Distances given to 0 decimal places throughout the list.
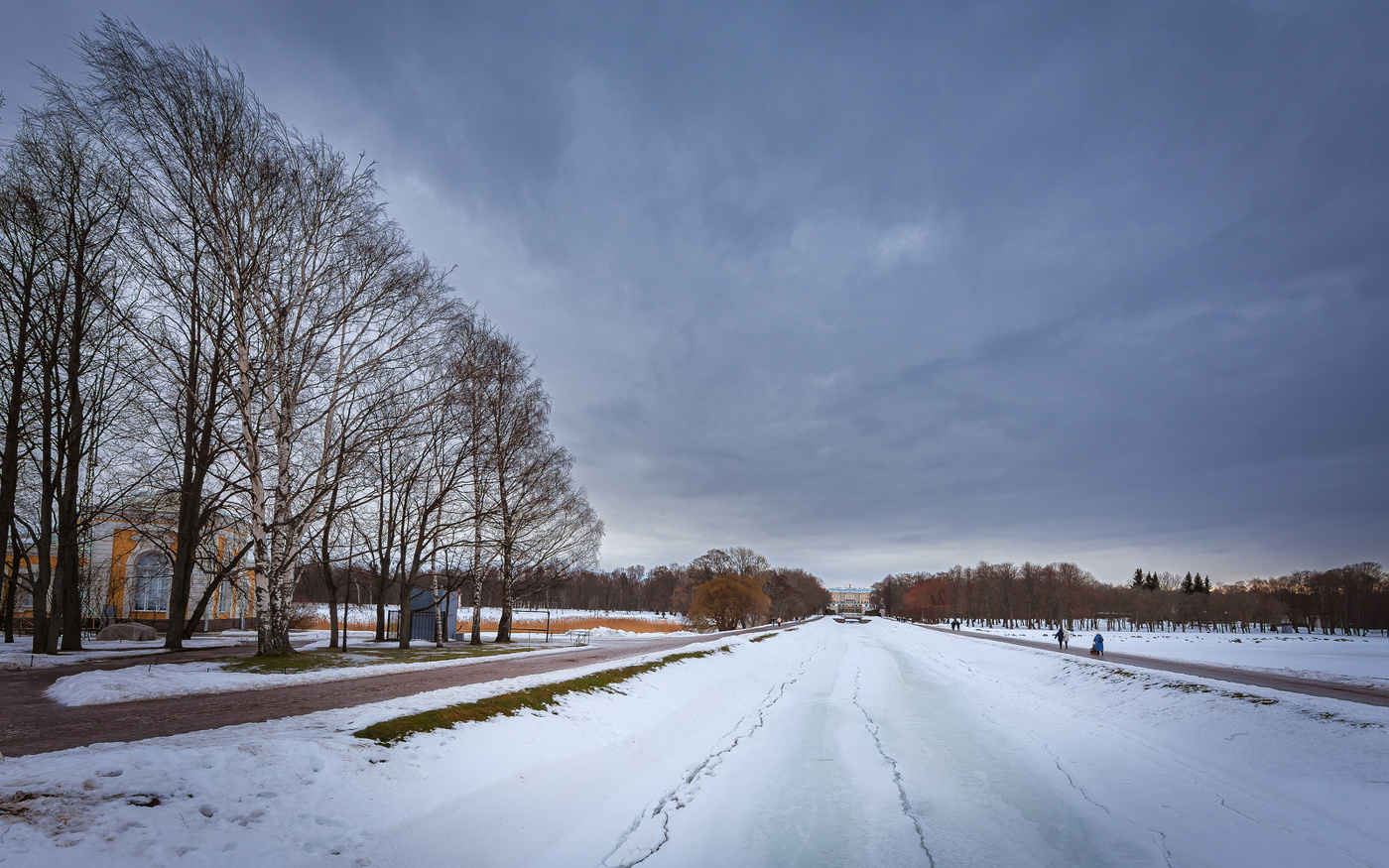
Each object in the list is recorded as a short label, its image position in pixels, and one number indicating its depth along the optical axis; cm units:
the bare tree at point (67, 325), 1653
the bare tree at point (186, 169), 1356
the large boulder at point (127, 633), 2409
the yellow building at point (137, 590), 2922
